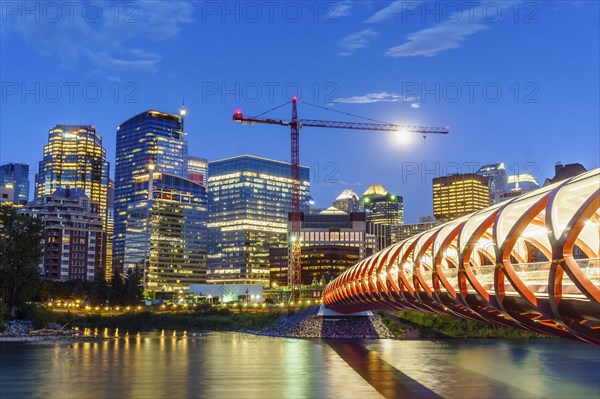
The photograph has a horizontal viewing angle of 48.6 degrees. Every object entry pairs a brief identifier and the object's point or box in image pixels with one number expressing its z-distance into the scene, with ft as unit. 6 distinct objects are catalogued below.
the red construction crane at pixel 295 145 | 555.28
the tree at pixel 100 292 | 502.38
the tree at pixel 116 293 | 500.33
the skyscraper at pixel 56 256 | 645.51
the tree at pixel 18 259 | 315.37
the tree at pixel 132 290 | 505.41
